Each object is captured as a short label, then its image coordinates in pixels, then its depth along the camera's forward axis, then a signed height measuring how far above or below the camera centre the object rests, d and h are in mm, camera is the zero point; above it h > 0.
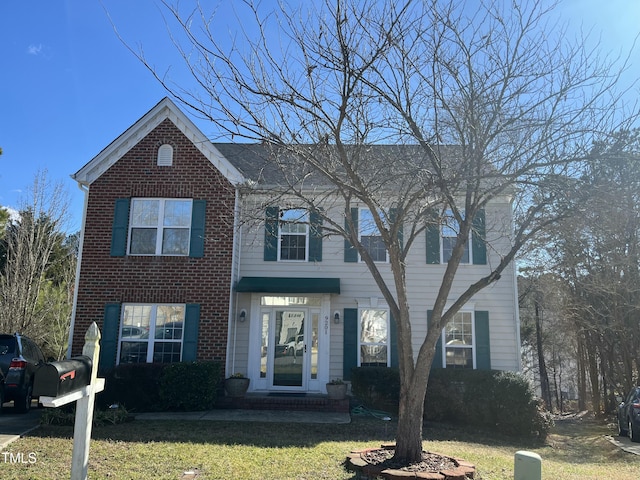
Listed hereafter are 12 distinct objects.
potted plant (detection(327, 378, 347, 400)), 11719 -1292
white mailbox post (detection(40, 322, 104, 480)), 3869 -669
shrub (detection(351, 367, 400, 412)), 11555 -1201
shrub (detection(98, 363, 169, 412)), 11133 -1309
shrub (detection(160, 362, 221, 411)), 11070 -1233
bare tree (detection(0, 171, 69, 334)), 17531 +2009
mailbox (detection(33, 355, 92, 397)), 3309 -344
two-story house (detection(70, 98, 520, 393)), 12523 +1237
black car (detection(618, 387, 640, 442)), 11633 -1817
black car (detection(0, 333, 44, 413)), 10047 -866
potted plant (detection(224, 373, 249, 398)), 11812 -1272
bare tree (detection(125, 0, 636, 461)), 6074 +2457
